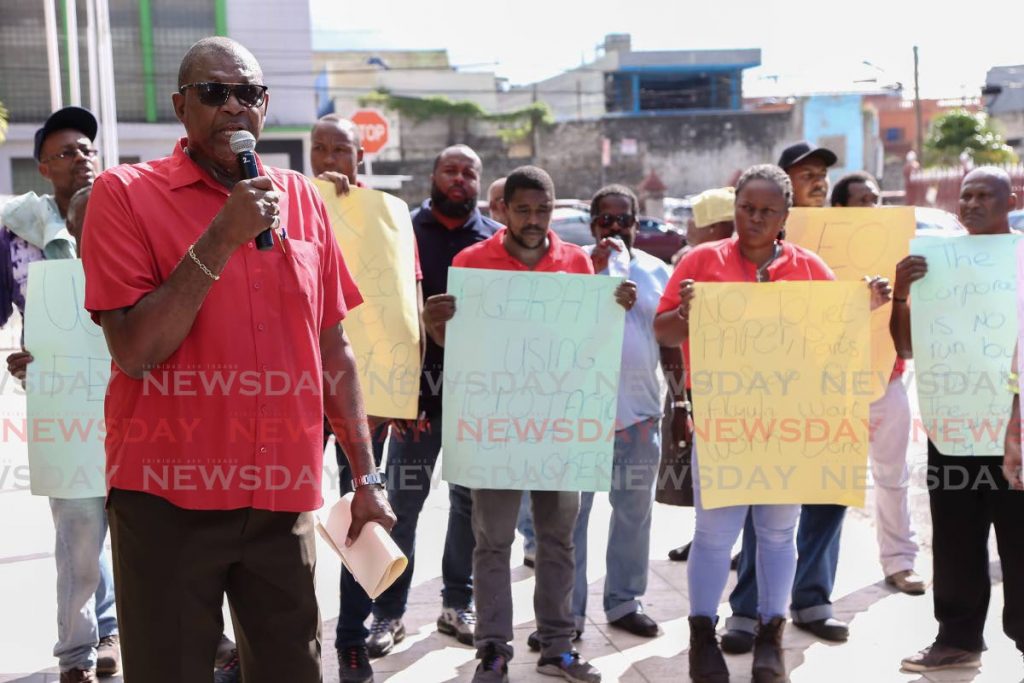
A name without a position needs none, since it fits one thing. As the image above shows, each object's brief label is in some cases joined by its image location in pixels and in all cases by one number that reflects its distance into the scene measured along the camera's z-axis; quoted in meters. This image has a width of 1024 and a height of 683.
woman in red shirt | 4.50
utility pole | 46.09
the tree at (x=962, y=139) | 42.34
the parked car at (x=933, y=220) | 15.93
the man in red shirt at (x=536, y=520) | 4.47
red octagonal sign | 23.54
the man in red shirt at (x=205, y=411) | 2.67
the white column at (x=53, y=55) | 12.76
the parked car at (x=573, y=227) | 26.06
